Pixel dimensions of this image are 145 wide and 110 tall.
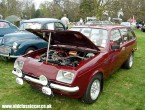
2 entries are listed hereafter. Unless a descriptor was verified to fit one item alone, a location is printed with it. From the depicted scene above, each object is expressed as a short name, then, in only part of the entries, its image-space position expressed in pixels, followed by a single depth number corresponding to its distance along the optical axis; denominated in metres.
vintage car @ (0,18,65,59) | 4.56
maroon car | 2.52
